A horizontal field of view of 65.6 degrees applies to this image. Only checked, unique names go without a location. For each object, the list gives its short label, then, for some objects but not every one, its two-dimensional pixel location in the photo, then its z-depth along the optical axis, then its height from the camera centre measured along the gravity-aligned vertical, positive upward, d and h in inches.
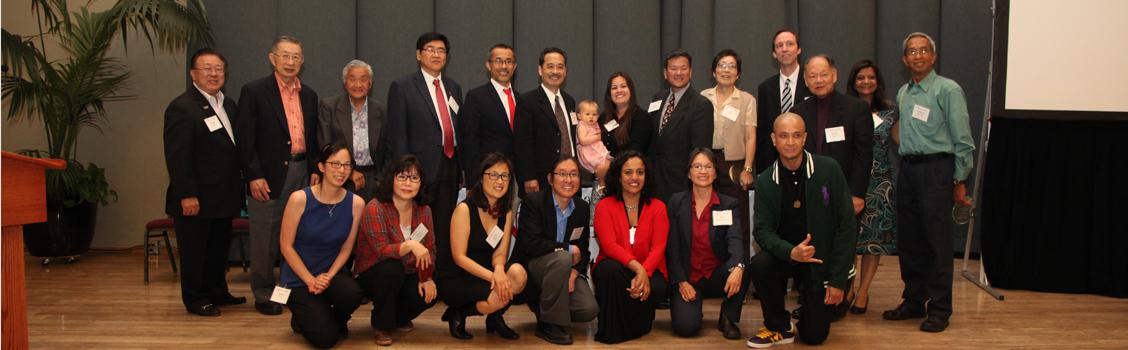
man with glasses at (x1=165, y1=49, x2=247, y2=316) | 164.4 -6.9
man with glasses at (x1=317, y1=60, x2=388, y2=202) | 175.6 +2.4
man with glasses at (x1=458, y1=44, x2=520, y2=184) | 175.2 +2.6
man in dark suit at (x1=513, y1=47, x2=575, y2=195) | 169.9 +2.0
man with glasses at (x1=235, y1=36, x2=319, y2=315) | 168.7 -1.7
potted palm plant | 209.3 +12.1
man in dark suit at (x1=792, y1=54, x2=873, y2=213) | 157.8 +1.9
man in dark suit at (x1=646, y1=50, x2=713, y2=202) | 169.9 +1.9
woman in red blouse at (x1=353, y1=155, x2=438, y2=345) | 141.9 -18.4
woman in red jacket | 143.9 -19.2
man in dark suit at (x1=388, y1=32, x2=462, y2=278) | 175.6 +2.5
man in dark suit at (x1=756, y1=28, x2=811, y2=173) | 178.5 +9.8
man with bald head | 140.3 -15.0
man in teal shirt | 154.8 -6.4
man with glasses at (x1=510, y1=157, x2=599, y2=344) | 143.1 -19.3
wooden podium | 101.2 -9.8
